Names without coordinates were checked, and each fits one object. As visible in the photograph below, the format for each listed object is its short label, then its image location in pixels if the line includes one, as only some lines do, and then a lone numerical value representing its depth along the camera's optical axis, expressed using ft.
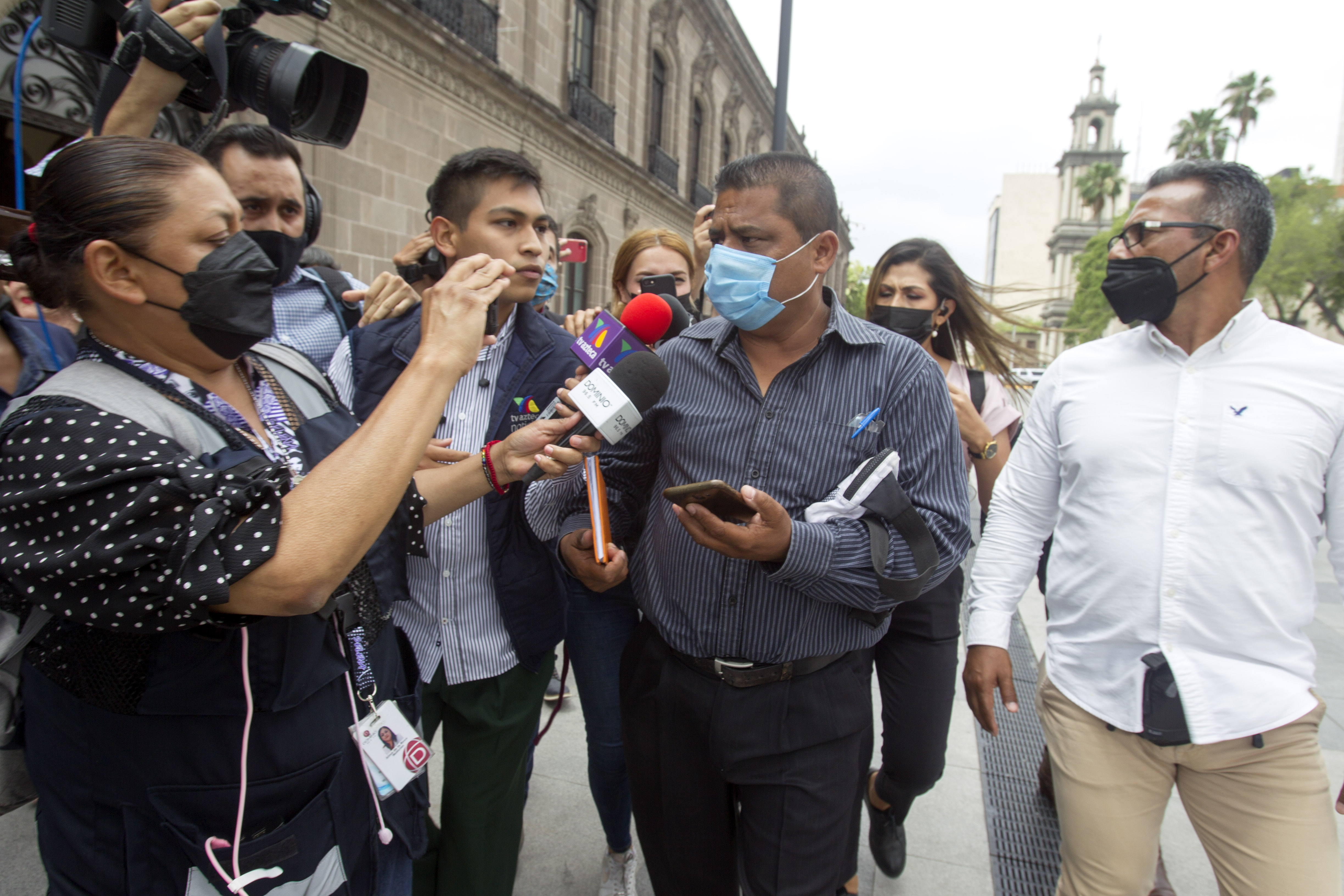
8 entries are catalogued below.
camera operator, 8.15
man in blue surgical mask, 6.09
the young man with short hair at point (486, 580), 7.30
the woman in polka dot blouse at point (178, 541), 3.91
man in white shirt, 5.96
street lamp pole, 22.41
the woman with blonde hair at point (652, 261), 11.26
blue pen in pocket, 6.08
